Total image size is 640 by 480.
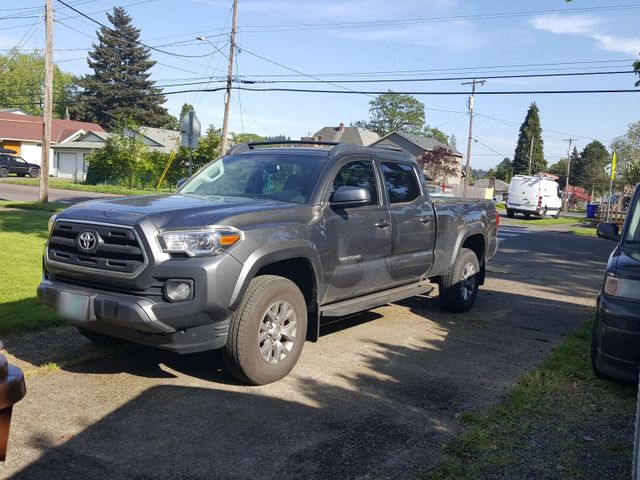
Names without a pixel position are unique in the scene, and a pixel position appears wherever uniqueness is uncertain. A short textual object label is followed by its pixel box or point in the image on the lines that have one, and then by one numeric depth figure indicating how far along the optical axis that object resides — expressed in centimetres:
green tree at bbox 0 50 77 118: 8131
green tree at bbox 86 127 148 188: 4016
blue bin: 4019
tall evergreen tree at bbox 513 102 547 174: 9631
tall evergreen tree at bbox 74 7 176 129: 7506
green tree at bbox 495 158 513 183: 10229
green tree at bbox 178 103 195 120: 9705
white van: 3697
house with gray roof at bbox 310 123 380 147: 7117
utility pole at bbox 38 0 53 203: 2172
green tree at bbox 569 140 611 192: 10050
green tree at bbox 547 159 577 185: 10565
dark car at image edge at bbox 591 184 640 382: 448
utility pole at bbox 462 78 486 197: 4872
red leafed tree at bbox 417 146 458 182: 5438
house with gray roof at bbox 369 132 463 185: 6950
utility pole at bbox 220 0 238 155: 2875
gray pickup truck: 441
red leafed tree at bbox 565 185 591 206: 8862
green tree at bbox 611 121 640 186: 6192
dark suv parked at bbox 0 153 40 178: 4456
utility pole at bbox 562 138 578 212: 7424
